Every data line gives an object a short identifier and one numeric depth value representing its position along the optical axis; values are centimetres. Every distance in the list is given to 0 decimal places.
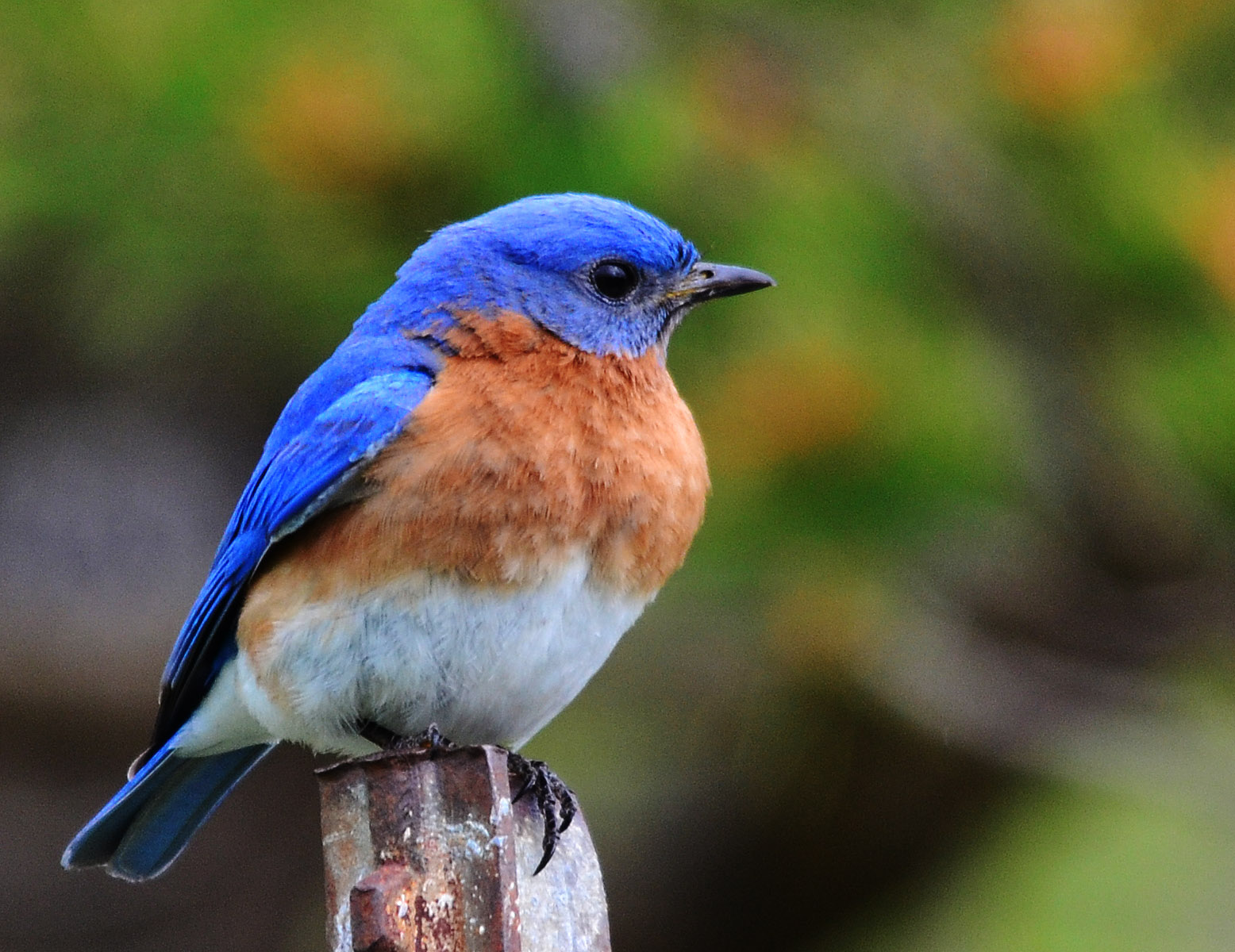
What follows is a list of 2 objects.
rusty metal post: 321
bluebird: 328
